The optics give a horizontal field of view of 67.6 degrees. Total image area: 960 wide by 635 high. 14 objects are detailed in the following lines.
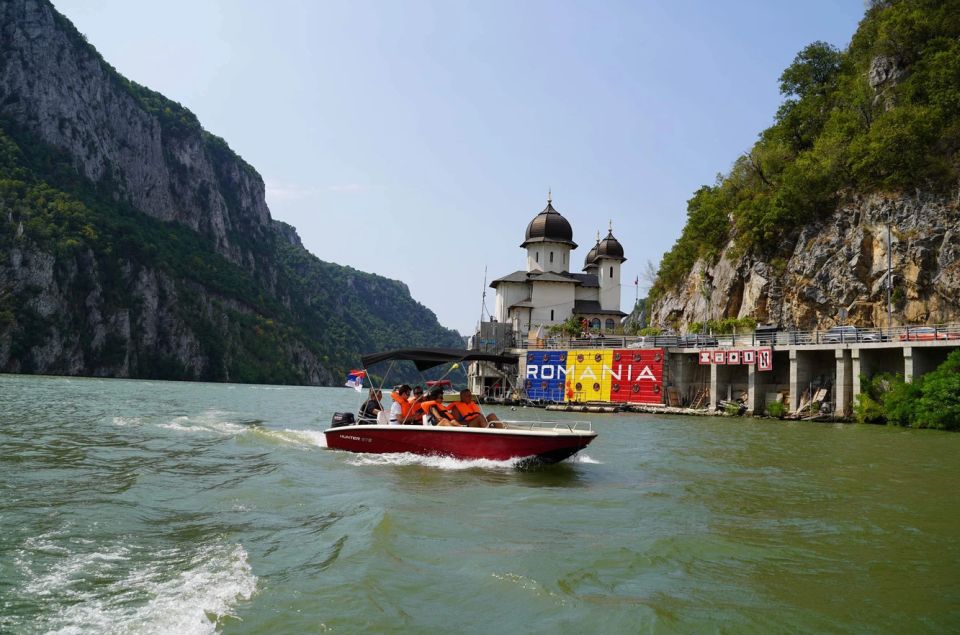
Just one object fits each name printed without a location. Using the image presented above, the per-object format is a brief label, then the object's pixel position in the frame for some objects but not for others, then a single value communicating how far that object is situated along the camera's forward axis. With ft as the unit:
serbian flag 74.95
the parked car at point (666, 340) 159.94
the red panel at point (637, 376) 154.61
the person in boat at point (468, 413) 57.00
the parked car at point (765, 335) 140.05
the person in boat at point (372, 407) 65.58
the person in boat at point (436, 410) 57.45
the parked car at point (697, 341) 154.61
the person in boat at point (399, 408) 61.36
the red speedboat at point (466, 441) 51.62
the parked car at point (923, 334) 110.83
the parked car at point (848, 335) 123.20
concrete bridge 114.83
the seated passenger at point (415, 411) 60.03
